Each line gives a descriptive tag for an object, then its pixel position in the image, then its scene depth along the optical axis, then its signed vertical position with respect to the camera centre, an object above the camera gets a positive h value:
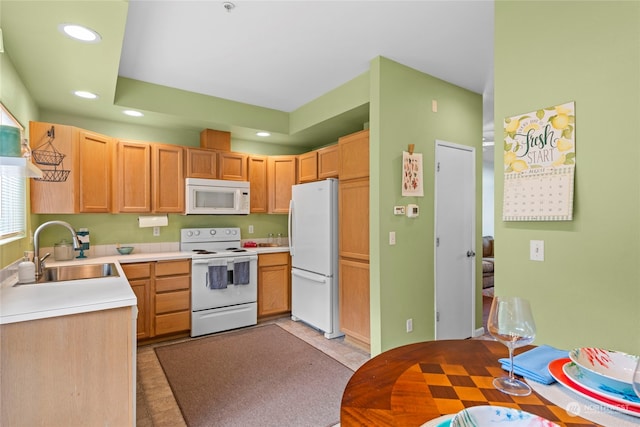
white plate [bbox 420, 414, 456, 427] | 0.72 -0.46
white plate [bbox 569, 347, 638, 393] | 0.84 -0.42
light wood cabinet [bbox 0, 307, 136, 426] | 1.49 -0.76
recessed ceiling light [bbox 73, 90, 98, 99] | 2.92 +1.05
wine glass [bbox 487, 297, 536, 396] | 0.91 -0.32
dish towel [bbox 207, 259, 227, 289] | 3.67 -0.69
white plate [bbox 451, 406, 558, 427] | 0.70 -0.44
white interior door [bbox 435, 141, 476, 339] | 3.30 -0.29
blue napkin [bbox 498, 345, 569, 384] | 0.93 -0.46
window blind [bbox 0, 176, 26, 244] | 2.23 +0.02
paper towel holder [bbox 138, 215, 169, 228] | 3.86 -0.11
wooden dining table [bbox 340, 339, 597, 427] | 0.78 -0.48
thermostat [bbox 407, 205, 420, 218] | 3.02 +0.01
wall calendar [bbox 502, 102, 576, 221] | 1.67 +0.26
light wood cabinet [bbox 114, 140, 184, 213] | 3.57 +0.38
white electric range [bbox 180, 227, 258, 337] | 3.63 -0.83
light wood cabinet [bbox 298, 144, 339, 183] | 3.71 +0.57
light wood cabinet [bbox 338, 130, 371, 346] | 3.20 -0.24
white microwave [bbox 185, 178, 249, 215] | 3.83 +0.18
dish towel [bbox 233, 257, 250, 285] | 3.83 -0.68
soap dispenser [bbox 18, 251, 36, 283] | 2.14 -0.40
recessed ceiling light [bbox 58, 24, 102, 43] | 1.90 +1.05
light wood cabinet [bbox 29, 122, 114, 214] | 3.00 +0.39
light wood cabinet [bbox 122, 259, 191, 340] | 3.37 -0.87
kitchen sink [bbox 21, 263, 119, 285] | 2.65 -0.50
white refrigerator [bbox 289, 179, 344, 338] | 3.57 -0.48
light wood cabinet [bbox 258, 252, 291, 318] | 4.10 -0.90
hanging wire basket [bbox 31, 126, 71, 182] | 2.99 +0.48
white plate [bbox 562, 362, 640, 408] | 0.78 -0.44
